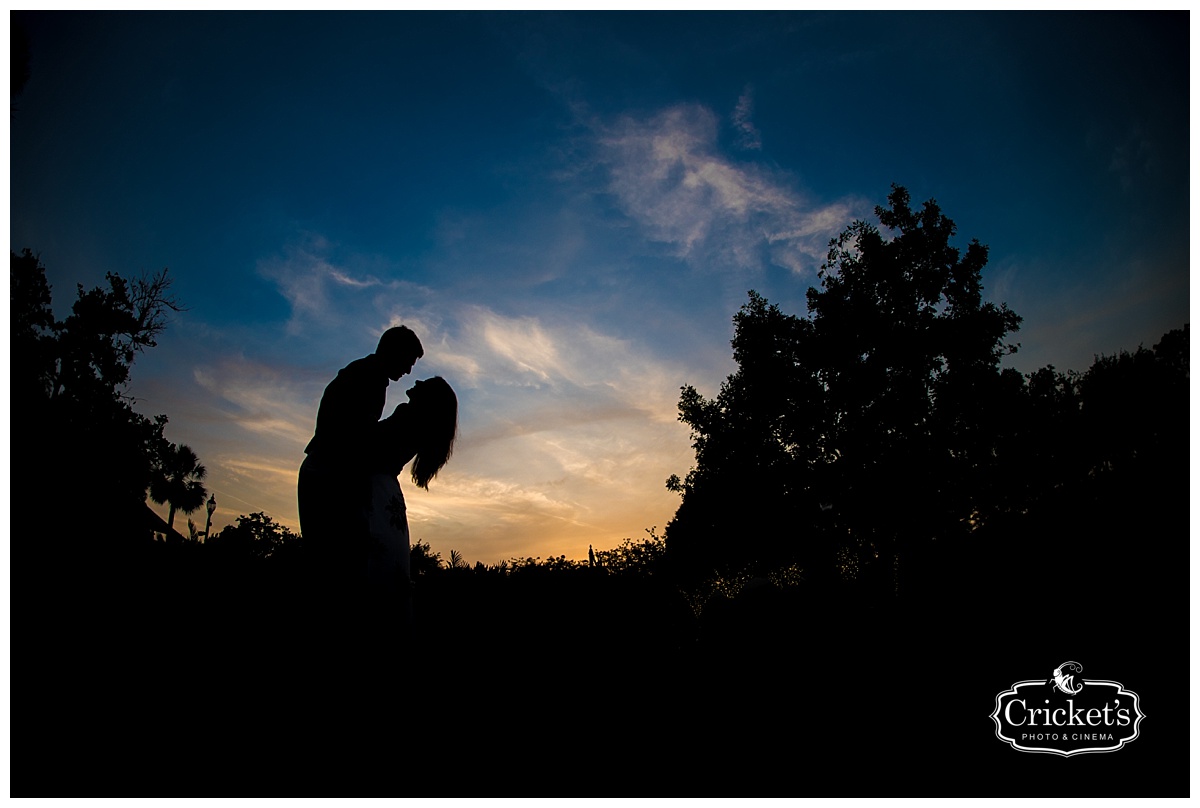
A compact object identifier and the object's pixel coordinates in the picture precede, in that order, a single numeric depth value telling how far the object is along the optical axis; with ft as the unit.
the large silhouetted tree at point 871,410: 47.16
